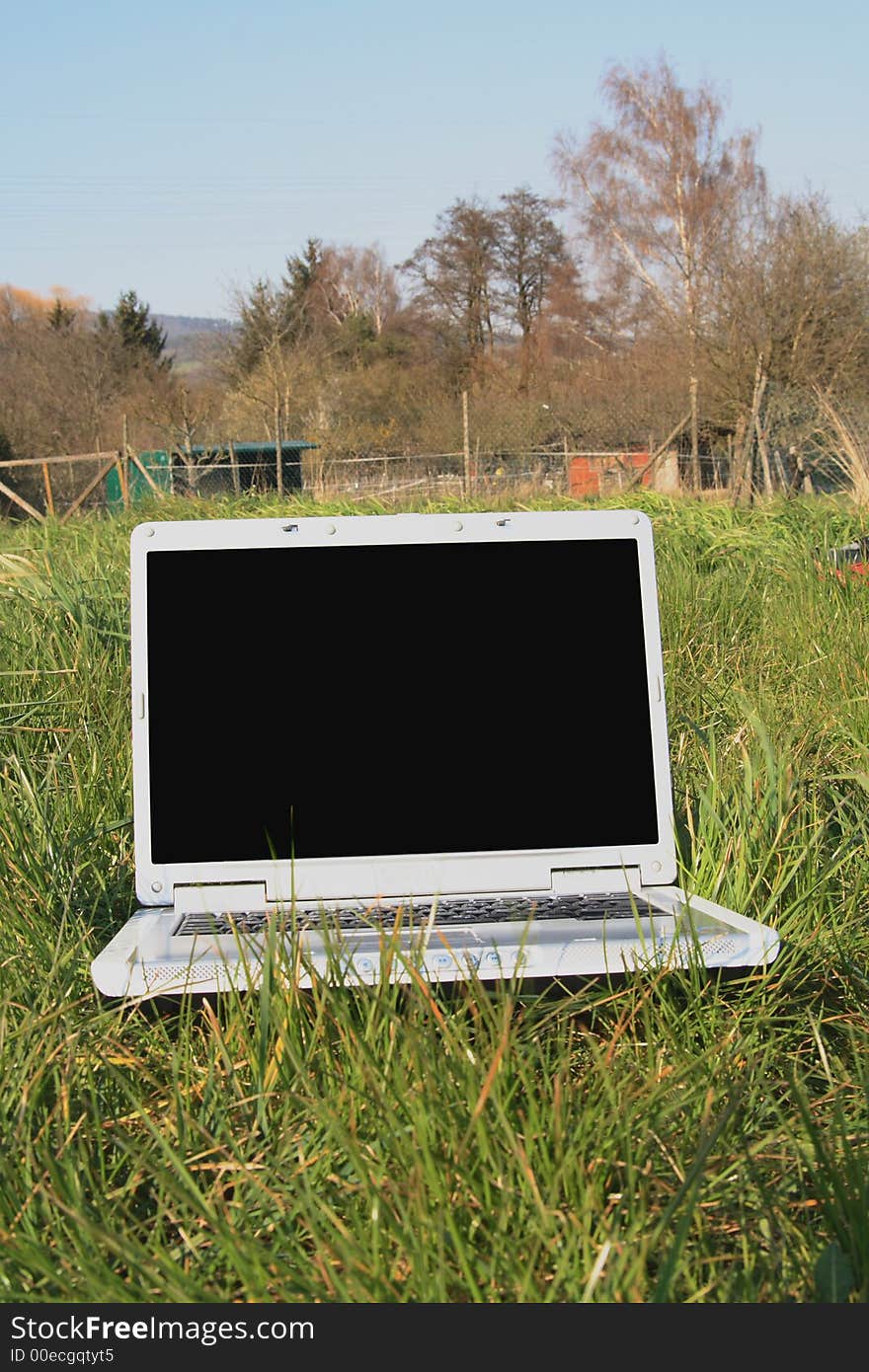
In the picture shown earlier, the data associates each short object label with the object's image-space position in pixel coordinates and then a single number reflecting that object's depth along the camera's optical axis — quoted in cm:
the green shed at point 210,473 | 1758
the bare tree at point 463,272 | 4788
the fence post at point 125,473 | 1242
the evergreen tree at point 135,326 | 5000
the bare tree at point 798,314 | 2202
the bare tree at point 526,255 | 4828
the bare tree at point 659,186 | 3409
